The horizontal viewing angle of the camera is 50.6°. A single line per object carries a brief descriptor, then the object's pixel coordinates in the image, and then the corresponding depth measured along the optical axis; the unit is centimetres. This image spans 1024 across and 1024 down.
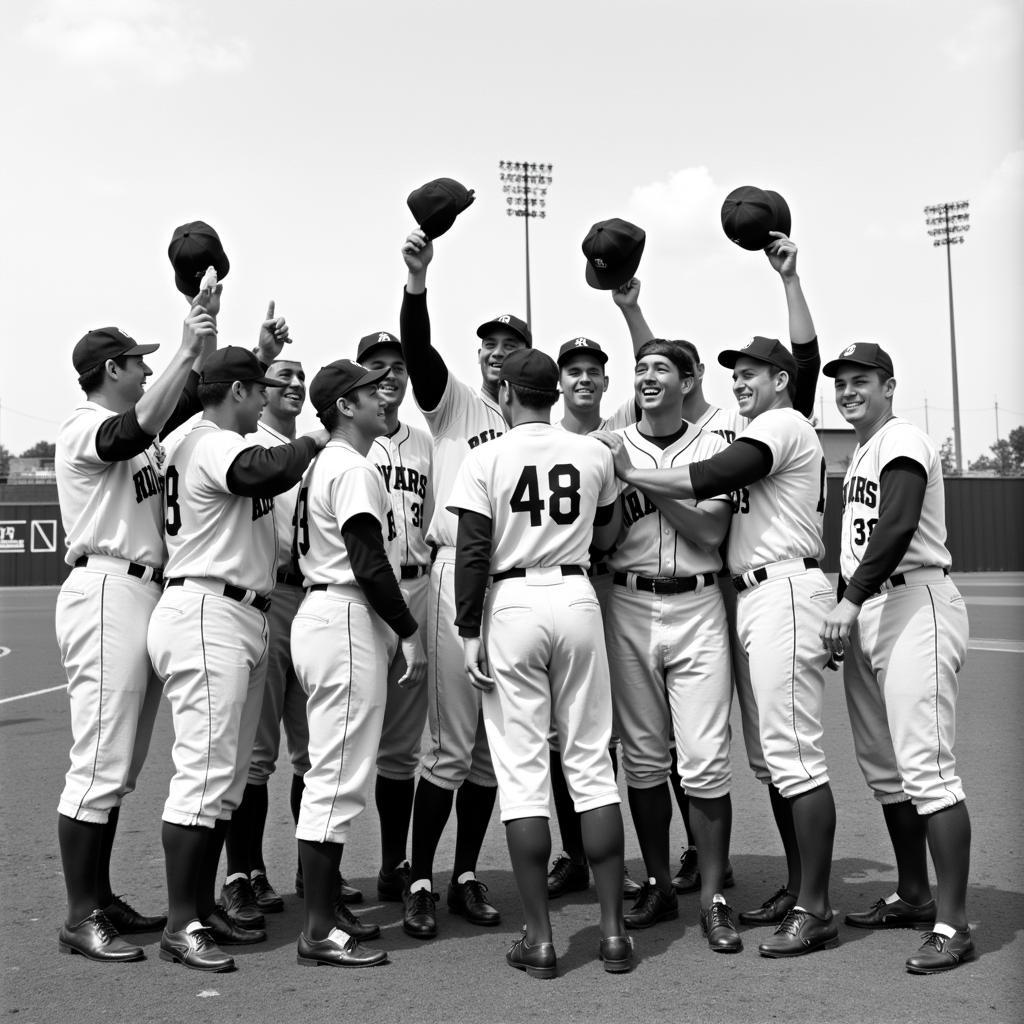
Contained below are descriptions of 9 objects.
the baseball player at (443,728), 459
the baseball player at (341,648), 407
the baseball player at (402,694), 489
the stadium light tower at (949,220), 5212
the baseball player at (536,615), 412
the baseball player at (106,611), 416
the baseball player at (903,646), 404
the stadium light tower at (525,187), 4294
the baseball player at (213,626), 406
